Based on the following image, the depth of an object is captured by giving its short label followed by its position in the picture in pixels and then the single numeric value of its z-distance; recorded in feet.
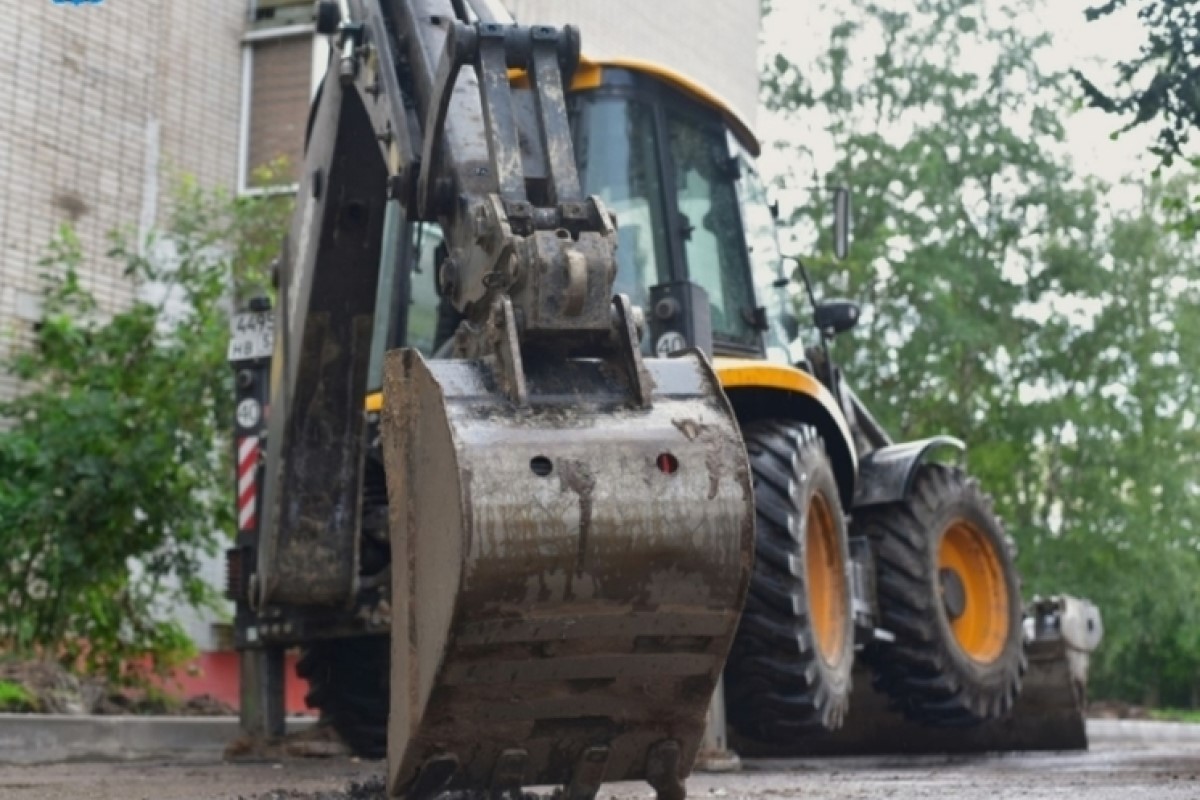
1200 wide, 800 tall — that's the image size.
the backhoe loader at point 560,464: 24.77
